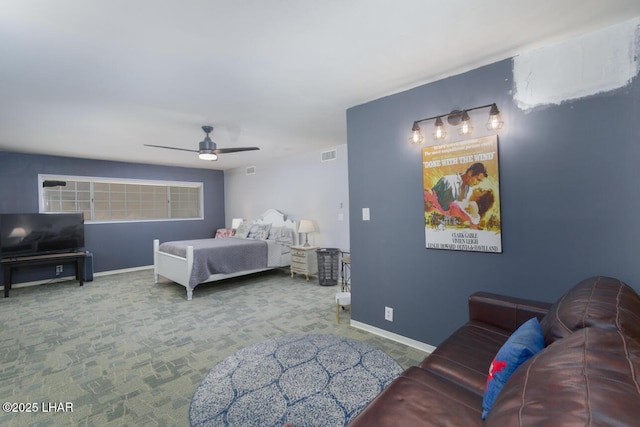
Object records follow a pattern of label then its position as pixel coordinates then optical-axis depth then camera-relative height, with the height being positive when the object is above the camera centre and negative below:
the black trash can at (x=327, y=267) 5.05 -0.92
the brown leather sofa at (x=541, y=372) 0.62 -0.46
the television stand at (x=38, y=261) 4.50 -0.67
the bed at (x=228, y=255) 4.48 -0.65
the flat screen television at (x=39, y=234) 4.68 -0.22
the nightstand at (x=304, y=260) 5.34 -0.85
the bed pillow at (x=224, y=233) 6.78 -0.39
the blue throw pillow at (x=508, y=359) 1.12 -0.59
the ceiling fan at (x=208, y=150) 3.74 +0.85
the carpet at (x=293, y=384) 1.76 -1.18
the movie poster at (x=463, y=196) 2.25 +0.12
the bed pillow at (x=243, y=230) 6.26 -0.31
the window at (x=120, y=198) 5.62 +0.44
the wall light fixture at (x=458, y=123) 2.15 +0.69
